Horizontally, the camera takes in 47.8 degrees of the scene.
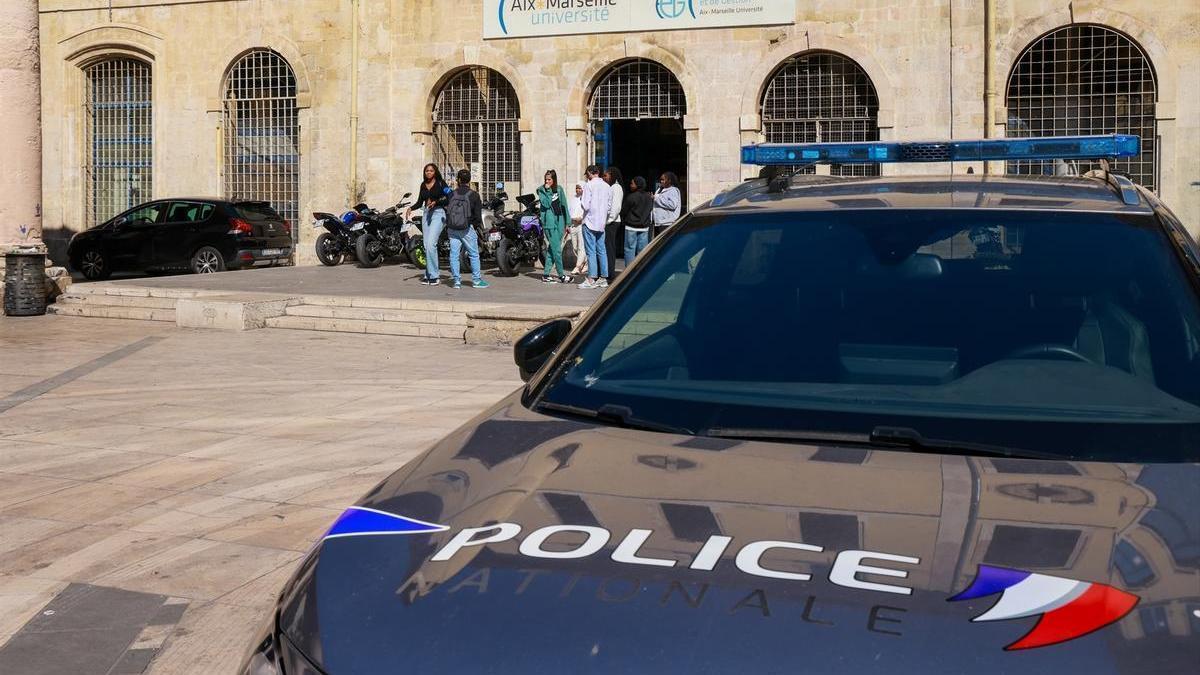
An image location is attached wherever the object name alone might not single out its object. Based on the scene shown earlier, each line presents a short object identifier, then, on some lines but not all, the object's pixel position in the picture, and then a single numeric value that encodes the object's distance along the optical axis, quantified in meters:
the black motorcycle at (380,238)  21.34
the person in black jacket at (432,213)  18.53
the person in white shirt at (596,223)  18.00
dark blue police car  1.89
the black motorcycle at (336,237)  21.78
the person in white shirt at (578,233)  18.52
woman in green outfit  19.56
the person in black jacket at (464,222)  17.47
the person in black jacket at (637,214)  18.25
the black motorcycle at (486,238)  20.56
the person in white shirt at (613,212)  18.56
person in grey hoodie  18.09
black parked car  21.59
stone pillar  16.27
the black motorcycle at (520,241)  20.14
